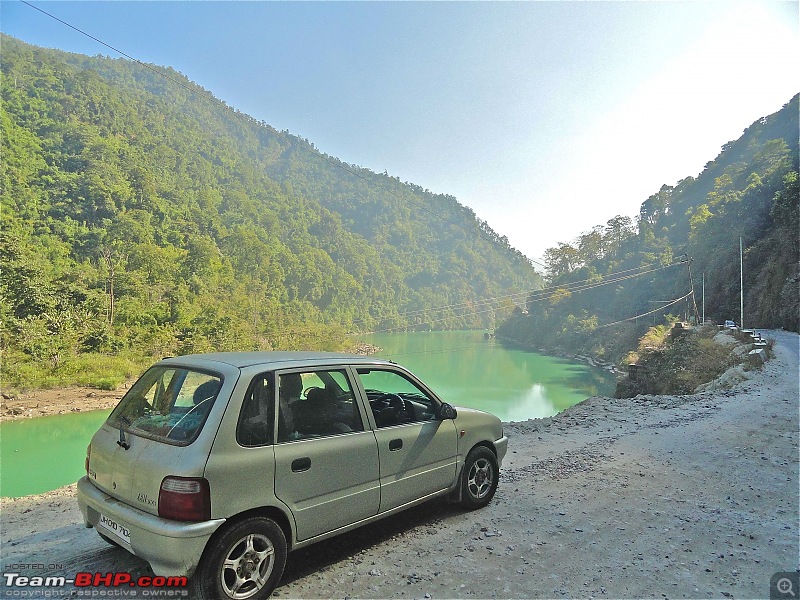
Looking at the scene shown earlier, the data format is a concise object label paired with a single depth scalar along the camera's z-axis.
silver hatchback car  2.51
